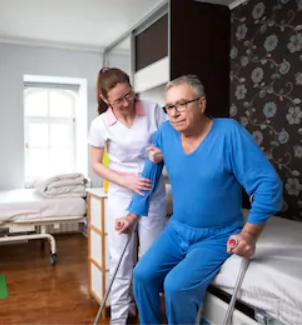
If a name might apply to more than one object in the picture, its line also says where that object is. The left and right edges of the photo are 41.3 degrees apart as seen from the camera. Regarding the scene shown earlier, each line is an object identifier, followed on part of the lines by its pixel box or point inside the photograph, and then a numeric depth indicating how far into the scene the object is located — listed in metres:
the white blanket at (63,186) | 3.54
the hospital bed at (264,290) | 1.31
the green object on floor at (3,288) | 2.70
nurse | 1.90
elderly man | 1.42
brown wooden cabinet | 2.90
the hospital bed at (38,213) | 3.30
